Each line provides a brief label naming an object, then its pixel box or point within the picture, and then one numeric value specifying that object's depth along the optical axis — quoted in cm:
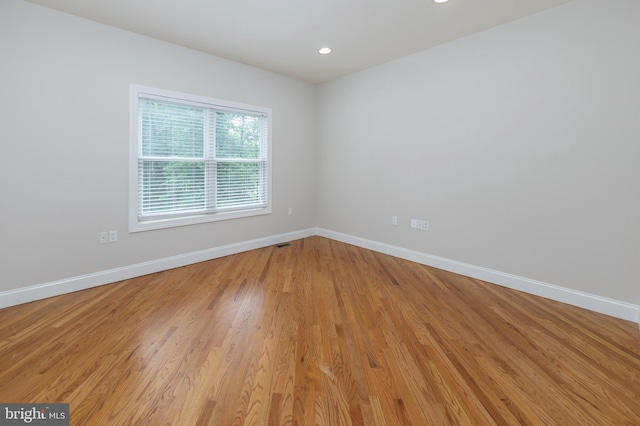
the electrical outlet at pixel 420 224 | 391
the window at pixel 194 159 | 346
